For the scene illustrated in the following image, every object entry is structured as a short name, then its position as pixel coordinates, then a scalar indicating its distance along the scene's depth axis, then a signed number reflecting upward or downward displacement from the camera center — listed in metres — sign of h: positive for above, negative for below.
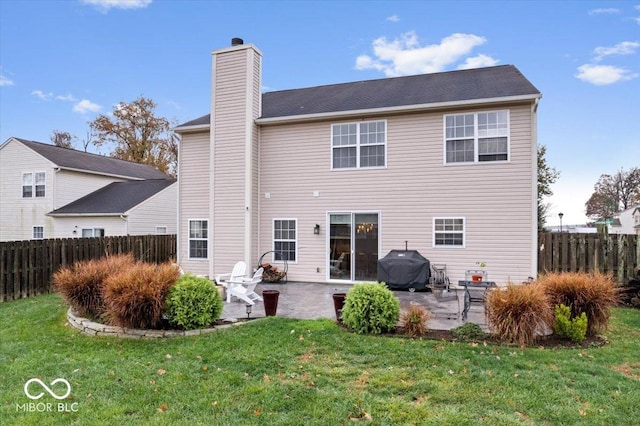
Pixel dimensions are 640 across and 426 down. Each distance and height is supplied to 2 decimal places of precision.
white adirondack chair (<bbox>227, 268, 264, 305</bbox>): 7.77 -1.48
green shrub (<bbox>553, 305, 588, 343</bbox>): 5.11 -1.48
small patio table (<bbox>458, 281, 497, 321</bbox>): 6.16 -1.23
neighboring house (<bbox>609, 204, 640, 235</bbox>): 35.78 -0.18
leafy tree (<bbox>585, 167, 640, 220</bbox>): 40.88 +3.01
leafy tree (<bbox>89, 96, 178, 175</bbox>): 31.05 +7.31
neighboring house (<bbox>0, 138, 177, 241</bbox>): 16.97 +1.03
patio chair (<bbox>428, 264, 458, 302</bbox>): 8.67 -1.64
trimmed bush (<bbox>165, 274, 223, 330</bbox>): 5.68 -1.33
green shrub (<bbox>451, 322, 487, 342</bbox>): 5.21 -1.63
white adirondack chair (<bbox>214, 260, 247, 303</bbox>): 8.37 -1.31
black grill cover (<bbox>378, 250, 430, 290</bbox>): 9.20 -1.31
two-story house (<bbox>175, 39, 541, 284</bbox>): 9.52 +1.27
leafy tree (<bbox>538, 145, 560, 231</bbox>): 21.48 +2.46
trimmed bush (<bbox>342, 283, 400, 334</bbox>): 5.48 -1.37
